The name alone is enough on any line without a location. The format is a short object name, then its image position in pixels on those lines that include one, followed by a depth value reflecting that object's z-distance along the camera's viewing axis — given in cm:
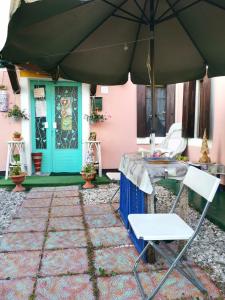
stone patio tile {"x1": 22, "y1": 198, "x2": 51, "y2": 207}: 418
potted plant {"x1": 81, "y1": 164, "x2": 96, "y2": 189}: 525
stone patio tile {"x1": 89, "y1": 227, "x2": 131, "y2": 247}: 282
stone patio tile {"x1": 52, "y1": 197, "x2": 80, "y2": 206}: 429
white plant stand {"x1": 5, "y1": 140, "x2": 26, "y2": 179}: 581
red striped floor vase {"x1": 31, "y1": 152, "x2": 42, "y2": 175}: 616
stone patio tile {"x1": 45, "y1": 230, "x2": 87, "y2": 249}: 277
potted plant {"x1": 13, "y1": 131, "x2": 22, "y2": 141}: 586
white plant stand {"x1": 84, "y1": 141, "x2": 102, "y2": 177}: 614
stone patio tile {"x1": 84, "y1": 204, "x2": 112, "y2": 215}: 384
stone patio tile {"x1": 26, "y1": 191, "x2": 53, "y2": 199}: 464
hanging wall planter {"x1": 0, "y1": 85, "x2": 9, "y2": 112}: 580
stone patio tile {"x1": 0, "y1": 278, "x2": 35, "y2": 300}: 193
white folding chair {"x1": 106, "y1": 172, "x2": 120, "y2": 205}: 486
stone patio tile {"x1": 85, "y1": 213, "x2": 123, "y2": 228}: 335
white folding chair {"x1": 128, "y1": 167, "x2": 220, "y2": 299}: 186
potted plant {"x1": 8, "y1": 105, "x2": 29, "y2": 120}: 583
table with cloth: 234
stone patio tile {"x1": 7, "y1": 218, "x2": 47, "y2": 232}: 321
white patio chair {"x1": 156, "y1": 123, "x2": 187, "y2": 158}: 568
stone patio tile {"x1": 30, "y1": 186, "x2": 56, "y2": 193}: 510
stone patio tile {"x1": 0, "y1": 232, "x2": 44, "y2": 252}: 273
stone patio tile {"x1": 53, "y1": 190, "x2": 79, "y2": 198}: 474
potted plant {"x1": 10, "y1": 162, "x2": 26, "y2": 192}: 503
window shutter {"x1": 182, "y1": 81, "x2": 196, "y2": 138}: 566
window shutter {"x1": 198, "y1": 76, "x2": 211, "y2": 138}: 507
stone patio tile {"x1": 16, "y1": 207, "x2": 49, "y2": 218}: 368
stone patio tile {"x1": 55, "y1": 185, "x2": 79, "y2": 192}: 516
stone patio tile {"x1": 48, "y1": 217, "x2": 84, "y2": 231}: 325
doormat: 622
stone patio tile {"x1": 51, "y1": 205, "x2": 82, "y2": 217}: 376
